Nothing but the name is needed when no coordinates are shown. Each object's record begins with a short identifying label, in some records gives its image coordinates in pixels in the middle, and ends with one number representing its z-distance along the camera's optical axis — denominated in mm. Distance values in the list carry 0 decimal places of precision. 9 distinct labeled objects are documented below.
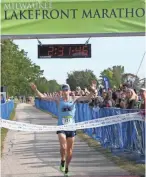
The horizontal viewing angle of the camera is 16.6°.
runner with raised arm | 10742
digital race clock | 10898
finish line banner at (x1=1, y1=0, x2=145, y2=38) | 10617
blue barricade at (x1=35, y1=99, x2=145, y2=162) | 12091
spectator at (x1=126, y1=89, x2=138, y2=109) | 12595
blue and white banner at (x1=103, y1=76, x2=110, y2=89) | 19019
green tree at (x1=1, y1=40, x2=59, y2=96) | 43344
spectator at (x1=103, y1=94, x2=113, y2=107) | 15617
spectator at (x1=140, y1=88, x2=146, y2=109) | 11055
